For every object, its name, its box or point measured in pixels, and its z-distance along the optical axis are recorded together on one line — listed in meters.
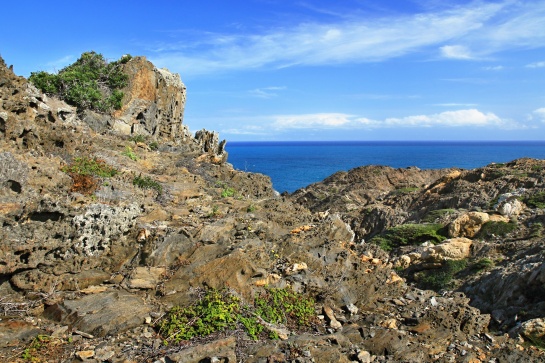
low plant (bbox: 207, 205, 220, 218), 12.60
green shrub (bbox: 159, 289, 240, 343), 7.61
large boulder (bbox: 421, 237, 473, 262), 20.33
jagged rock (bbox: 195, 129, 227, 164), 28.20
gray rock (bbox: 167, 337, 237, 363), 6.94
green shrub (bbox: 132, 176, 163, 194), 14.24
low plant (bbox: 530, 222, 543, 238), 21.23
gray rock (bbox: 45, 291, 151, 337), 7.68
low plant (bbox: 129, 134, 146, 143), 22.83
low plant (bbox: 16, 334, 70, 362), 6.82
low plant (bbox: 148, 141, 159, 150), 22.89
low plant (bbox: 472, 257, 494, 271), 19.08
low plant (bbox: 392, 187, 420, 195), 41.58
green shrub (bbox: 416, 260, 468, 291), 18.78
